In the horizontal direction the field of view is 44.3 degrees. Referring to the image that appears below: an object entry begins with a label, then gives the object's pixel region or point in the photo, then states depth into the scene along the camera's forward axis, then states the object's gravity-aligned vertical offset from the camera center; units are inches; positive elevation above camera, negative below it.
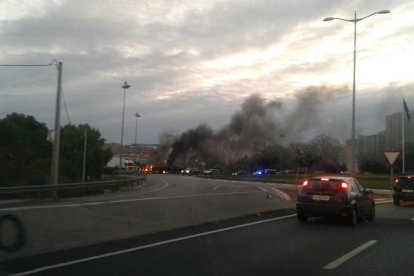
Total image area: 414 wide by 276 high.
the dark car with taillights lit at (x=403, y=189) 1001.5 -23.3
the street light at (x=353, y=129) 1328.4 +124.0
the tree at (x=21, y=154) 1952.5 +51.3
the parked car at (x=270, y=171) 3775.1 +14.5
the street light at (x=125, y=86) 1977.4 +318.3
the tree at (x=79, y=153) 2982.3 +94.5
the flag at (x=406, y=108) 2091.2 +284.9
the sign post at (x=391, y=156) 1132.5 +47.3
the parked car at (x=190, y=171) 3454.7 -7.1
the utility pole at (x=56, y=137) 1205.1 +69.5
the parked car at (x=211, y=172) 3390.3 -6.8
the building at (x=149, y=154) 4627.5 +155.9
